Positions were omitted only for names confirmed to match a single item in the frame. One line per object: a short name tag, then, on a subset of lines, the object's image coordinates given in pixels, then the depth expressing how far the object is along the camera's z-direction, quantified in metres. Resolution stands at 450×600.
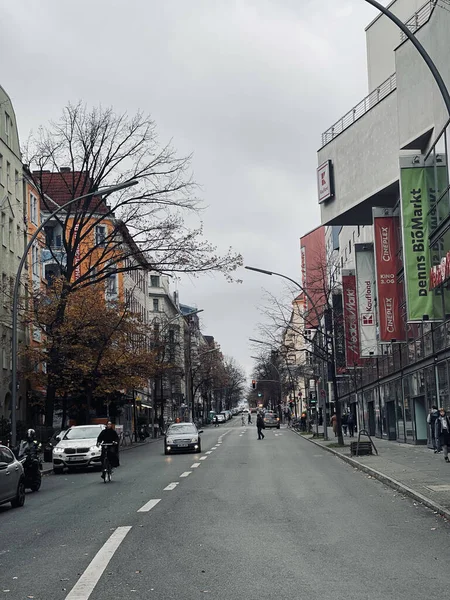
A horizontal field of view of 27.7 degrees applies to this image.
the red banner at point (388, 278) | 40.22
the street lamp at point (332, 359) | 39.77
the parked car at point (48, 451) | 37.72
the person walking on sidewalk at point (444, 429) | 27.09
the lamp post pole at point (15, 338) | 29.75
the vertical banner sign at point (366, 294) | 46.69
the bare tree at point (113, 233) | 38.50
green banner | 30.97
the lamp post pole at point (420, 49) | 13.77
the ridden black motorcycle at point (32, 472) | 22.47
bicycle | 23.52
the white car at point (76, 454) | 29.62
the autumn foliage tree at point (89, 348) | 46.00
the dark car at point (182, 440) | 39.66
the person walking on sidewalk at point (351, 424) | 54.78
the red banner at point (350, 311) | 48.28
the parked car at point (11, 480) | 17.23
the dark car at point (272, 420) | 94.75
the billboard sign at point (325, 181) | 48.28
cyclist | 23.80
